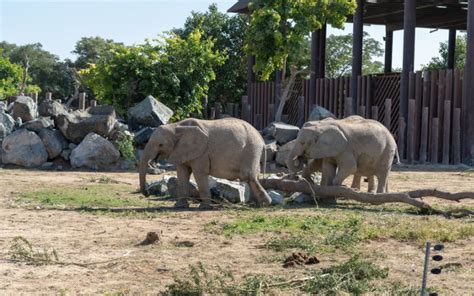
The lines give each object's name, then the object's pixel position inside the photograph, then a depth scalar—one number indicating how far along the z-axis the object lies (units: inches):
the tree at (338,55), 2057.1
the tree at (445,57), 1815.2
